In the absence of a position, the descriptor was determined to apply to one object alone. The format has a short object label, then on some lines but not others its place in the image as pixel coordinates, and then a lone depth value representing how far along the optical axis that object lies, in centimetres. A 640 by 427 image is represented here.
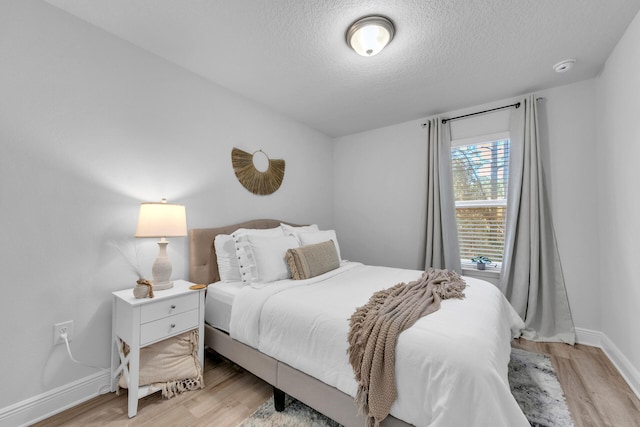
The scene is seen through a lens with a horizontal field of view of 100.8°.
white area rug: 149
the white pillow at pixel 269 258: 215
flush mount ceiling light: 170
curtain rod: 272
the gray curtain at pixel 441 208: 304
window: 290
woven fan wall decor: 271
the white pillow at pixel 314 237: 261
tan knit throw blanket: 116
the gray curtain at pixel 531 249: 251
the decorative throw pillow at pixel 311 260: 224
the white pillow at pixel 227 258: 229
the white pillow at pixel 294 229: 269
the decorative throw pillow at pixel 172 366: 168
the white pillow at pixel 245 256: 218
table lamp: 176
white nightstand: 157
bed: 102
